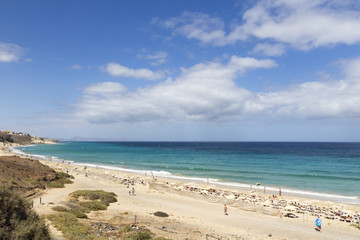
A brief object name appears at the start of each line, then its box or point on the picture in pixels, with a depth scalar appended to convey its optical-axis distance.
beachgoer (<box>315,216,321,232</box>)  18.37
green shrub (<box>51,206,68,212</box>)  17.34
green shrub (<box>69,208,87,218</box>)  16.44
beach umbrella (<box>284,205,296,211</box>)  23.97
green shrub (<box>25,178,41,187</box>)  25.78
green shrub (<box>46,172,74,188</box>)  28.49
